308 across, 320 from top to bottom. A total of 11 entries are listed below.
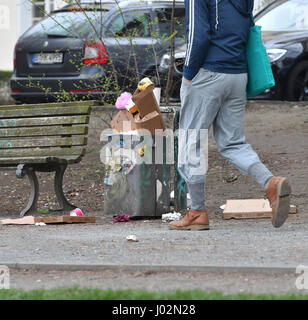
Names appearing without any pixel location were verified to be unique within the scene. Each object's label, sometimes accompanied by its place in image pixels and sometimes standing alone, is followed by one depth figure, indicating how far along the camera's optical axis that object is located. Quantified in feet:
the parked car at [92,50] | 68.69
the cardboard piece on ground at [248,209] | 52.24
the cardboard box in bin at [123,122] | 52.19
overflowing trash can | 52.11
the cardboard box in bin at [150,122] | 50.75
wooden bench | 55.91
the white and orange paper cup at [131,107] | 50.96
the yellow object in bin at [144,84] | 49.60
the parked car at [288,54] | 83.20
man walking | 42.42
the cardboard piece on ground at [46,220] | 50.88
